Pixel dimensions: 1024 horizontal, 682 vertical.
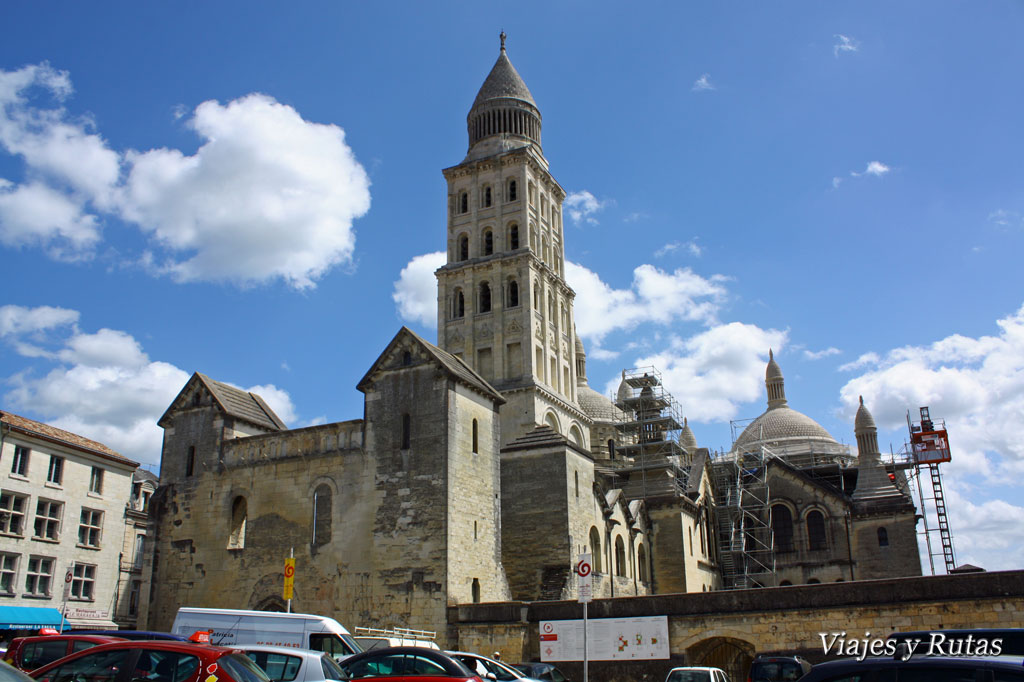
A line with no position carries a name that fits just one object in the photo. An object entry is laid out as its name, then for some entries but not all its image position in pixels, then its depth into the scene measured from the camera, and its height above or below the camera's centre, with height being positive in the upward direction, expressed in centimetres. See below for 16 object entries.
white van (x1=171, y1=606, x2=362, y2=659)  1975 -48
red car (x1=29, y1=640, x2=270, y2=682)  1055 -67
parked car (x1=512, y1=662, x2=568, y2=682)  2180 -167
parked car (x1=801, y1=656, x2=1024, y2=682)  792 -66
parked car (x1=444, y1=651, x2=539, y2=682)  1711 -120
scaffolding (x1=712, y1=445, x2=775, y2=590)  5047 +444
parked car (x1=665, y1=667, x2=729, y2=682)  1888 -156
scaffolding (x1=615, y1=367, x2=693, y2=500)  4885 +1002
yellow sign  2806 +106
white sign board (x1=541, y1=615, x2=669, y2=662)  2556 -105
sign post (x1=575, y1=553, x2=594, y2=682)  2172 +56
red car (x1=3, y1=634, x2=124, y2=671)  1379 -57
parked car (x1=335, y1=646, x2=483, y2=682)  1462 -102
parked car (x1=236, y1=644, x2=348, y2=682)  1327 -86
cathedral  3055 +464
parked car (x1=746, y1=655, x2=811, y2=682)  1886 -147
